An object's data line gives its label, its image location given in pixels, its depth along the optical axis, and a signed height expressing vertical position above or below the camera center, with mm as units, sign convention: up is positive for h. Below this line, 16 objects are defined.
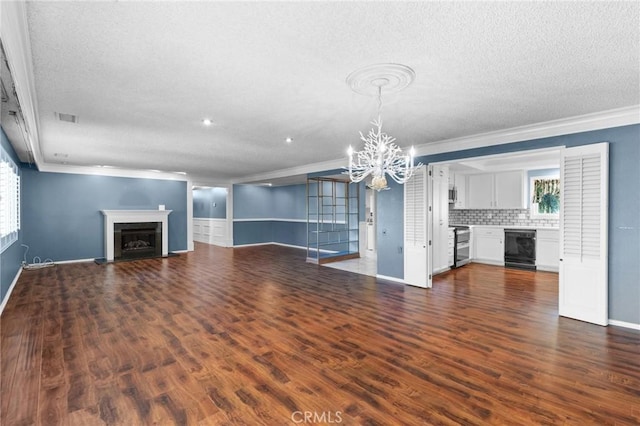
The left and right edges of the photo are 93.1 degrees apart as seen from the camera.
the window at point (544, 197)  6867 +309
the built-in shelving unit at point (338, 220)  8884 -299
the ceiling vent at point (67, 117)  3600 +1142
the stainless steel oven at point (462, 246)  7012 -850
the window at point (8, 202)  3874 +126
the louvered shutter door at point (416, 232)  5359 -390
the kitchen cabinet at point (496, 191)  7105 +481
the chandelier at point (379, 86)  2450 +1123
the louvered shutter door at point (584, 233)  3629 -285
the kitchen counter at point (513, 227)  6868 -386
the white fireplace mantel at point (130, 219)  8031 -254
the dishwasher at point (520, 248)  6707 -862
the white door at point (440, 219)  6141 -190
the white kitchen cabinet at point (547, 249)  6441 -847
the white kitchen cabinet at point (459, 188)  7590 +572
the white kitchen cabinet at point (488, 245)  7184 -849
